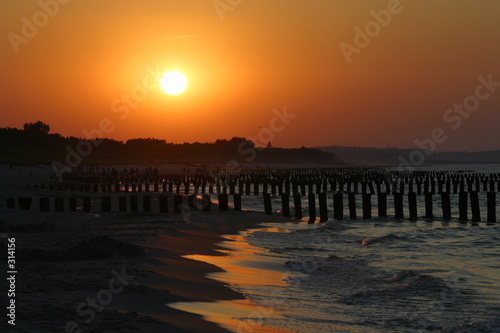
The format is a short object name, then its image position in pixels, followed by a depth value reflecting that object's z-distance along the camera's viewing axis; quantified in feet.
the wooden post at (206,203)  85.24
